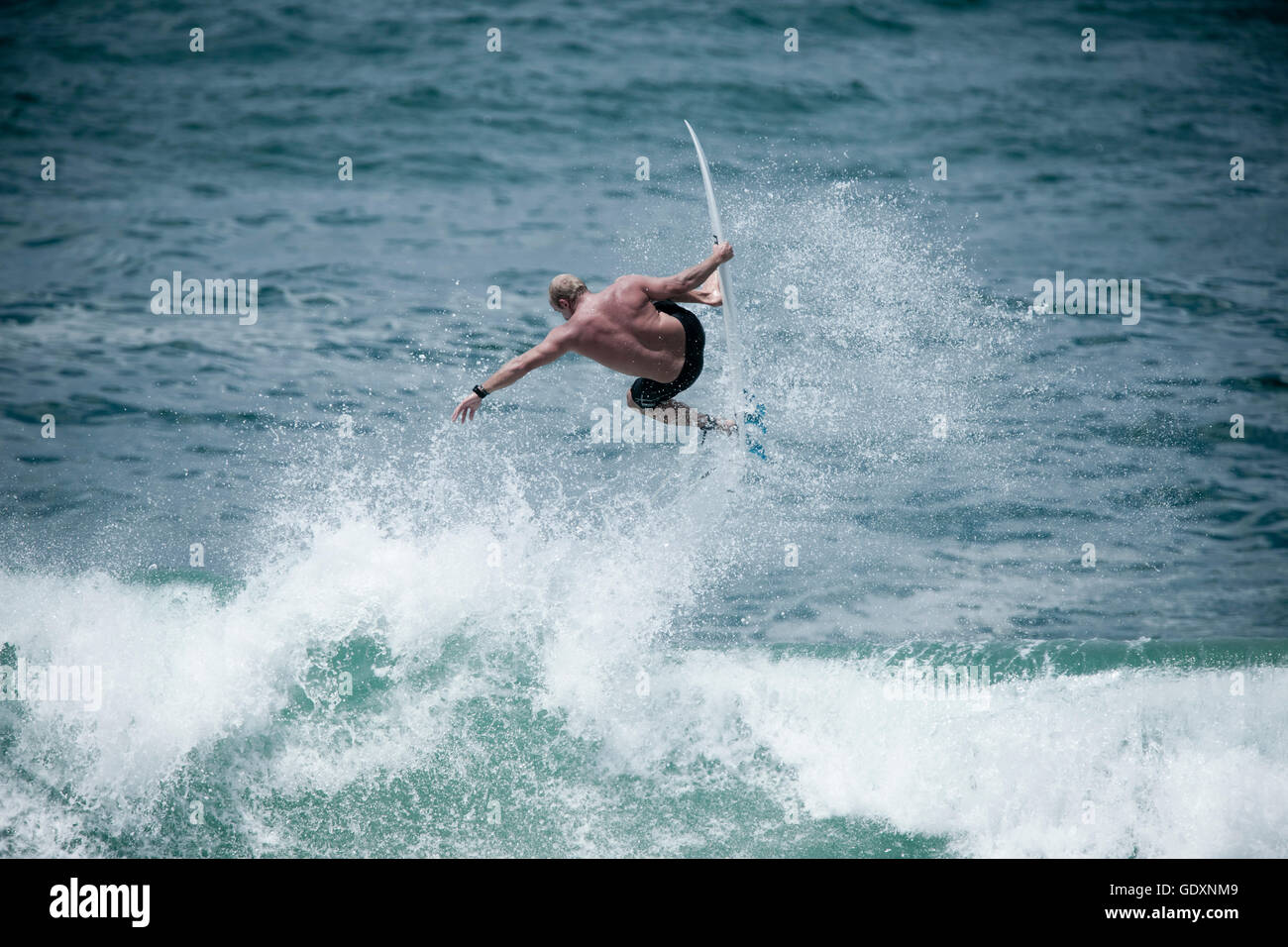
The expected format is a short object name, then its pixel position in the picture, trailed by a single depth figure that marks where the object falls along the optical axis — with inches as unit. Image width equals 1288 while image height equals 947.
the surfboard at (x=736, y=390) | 653.3
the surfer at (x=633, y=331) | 571.8
